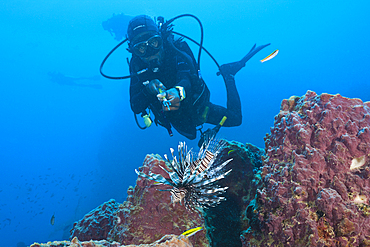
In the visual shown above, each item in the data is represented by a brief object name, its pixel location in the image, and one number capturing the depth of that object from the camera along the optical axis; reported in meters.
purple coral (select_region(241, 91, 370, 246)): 1.20
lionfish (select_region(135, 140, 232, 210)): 1.59
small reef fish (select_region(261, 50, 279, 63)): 2.93
